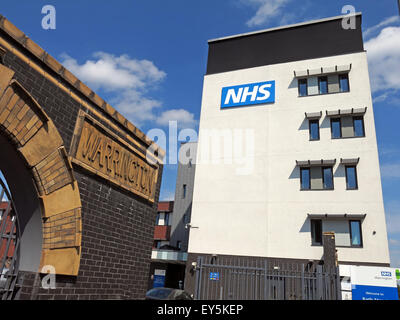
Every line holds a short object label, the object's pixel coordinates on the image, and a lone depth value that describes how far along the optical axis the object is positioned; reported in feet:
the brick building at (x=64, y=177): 16.02
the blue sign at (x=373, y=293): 51.29
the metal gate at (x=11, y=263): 15.84
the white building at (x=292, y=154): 65.92
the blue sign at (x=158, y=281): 101.65
